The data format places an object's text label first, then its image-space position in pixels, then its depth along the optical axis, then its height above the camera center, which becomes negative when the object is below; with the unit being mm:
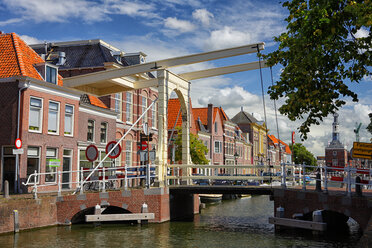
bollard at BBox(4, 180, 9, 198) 14209 -817
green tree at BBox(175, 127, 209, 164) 33656 +1105
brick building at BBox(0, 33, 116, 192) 18250 +2256
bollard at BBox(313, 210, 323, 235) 13476 -1666
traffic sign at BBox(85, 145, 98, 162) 15059 +442
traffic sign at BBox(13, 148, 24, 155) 15164 +528
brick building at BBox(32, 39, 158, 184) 26828 +6280
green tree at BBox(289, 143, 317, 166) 114406 +2512
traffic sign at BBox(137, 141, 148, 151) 17012 +804
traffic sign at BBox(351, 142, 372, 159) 11102 +366
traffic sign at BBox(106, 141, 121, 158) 16312 +627
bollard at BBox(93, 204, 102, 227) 15867 -1685
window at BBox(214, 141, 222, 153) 47059 +2028
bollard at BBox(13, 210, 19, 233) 13681 -1797
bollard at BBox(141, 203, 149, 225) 16167 -1653
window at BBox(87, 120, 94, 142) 23619 +1925
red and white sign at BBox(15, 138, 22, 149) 15055 +811
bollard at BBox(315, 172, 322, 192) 13883 -697
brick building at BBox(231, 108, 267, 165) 70438 +5831
